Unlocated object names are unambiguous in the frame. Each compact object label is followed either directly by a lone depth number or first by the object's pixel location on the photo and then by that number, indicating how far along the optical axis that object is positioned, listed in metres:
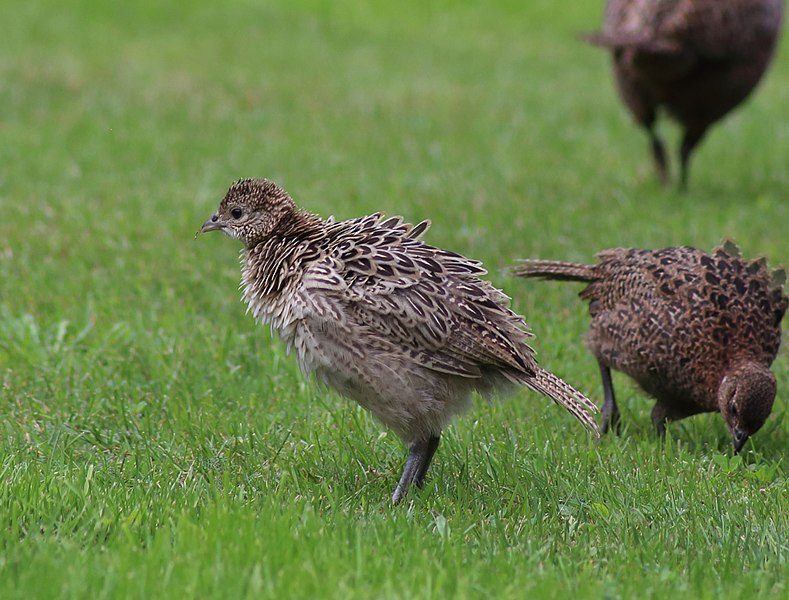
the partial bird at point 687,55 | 20.55
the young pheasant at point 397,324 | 9.60
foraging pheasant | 11.82
